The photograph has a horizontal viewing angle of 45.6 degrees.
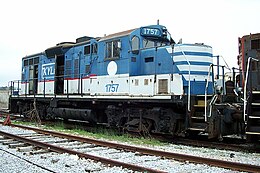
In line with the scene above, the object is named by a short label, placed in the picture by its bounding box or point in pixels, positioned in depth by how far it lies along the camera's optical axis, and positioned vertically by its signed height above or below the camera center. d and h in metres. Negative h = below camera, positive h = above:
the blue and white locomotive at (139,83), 9.32 +0.50
